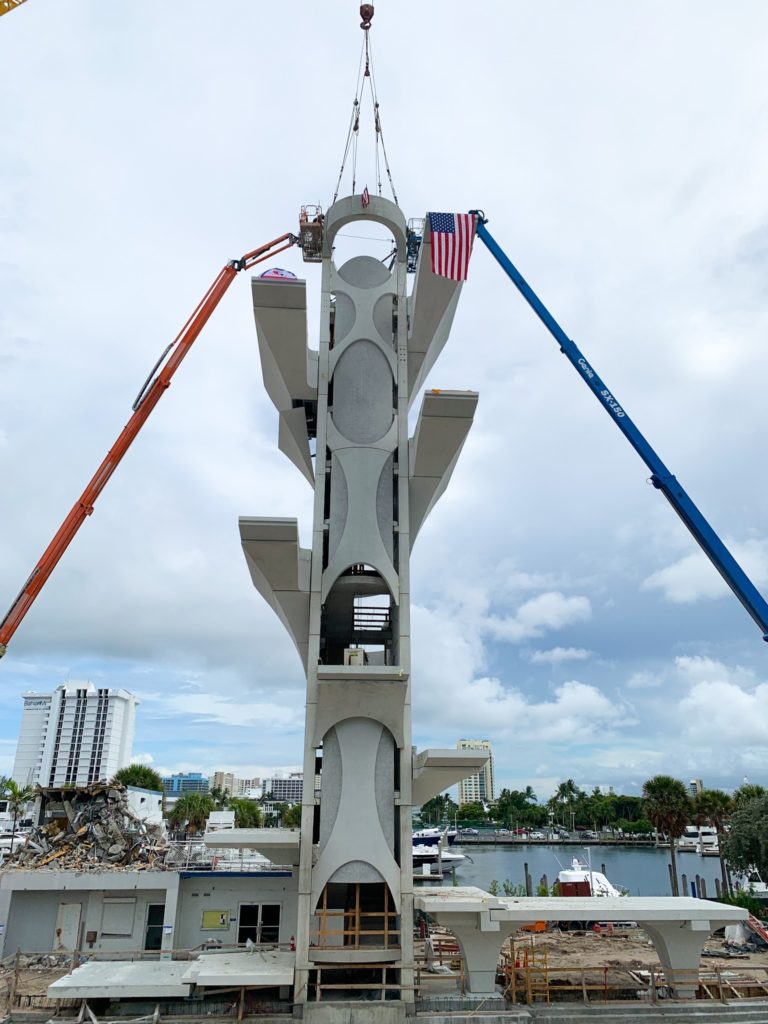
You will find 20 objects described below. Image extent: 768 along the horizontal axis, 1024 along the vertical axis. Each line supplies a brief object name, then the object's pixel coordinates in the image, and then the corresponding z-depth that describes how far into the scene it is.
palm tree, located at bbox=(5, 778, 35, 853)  72.88
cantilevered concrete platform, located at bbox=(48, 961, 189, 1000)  20.09
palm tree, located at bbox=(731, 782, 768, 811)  51.97
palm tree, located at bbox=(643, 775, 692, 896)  52.22
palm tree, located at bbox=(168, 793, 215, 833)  66.69
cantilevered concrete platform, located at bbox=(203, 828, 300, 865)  21.73
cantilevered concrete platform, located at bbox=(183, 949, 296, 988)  19.95
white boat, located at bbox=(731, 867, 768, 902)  38.28
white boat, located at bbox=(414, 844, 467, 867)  79.75
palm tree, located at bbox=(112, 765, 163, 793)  79.81
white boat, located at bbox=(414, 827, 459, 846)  93.62
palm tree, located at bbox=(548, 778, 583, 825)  150.75
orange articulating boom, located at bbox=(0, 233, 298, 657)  28.30
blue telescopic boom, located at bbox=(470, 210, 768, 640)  26.53
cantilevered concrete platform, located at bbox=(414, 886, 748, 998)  21.22
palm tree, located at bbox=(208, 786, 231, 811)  91.55
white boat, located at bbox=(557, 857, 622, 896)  42.53
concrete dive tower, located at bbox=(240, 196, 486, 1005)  23.03
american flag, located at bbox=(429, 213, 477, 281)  26.06
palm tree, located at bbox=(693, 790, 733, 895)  55.55
